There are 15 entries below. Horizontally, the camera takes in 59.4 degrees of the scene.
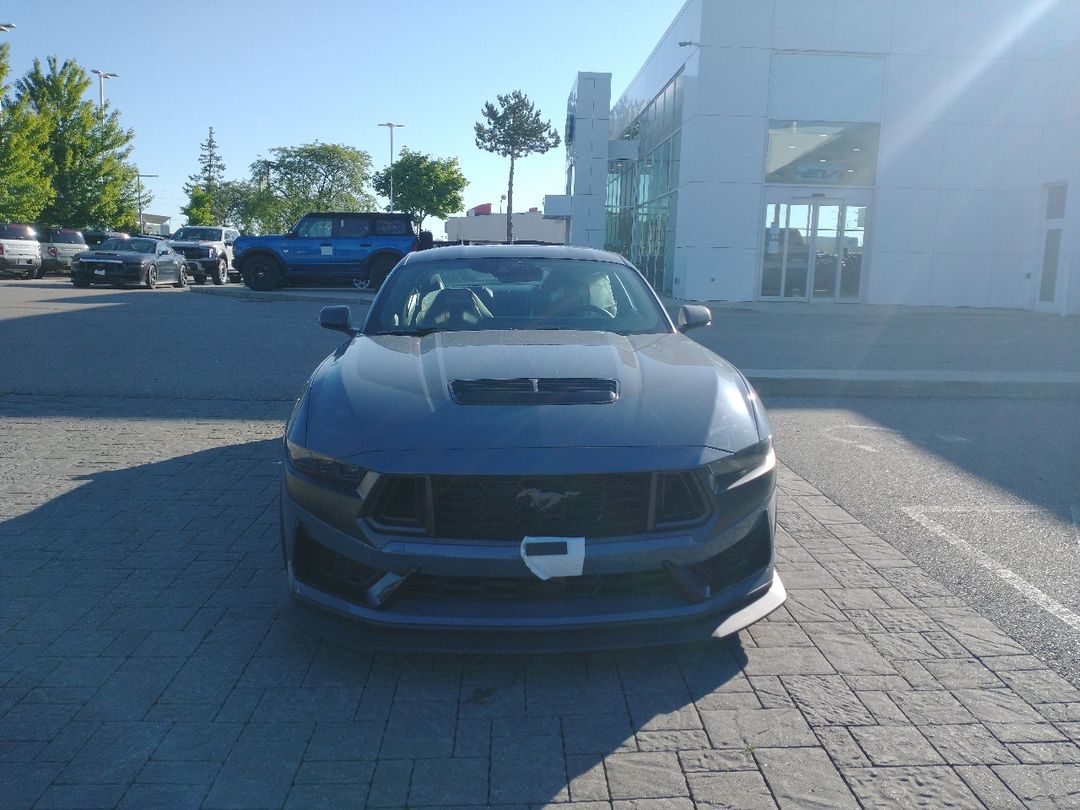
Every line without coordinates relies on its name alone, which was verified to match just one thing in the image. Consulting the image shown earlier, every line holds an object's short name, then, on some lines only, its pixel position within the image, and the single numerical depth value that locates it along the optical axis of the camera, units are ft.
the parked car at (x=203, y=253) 104.37
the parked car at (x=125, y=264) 83.87
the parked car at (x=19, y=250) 97.76
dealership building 75.10
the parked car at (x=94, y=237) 122.62
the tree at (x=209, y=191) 231.50
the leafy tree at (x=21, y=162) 118.52
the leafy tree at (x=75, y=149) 142.51
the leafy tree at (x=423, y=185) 266.77
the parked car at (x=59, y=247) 107.86
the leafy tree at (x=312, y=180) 248.73
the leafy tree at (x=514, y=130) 236.84
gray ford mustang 9.96
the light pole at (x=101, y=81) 154.71
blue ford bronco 79.36
